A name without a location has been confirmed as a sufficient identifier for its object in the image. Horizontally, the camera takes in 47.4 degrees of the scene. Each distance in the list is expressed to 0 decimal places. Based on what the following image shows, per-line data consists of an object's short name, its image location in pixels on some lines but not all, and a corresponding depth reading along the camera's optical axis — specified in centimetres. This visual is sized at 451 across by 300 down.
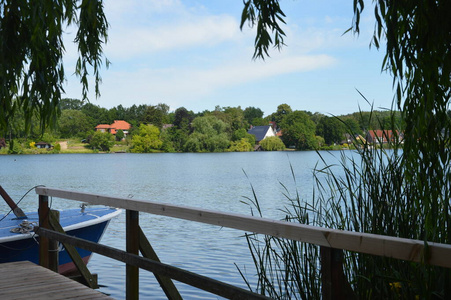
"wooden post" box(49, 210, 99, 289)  399
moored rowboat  591
